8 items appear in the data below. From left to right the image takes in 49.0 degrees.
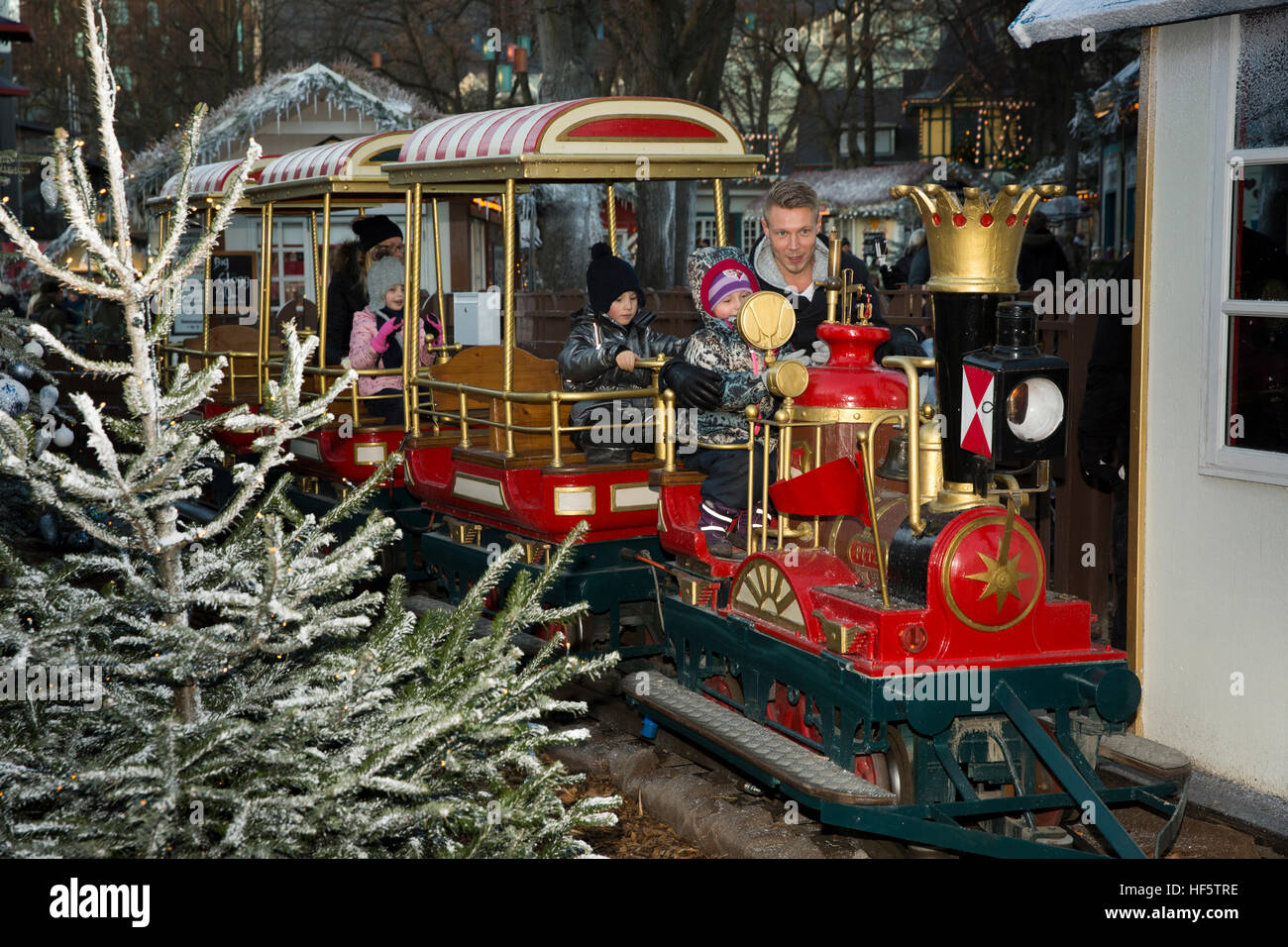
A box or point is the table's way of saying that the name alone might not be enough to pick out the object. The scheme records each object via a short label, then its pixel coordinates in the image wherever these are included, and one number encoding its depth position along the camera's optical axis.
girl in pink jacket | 9.59
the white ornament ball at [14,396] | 7.65
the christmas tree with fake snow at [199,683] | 3.15
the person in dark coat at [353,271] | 9.88
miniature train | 4.33
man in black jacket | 5.65
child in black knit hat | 7.27
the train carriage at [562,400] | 6.82
